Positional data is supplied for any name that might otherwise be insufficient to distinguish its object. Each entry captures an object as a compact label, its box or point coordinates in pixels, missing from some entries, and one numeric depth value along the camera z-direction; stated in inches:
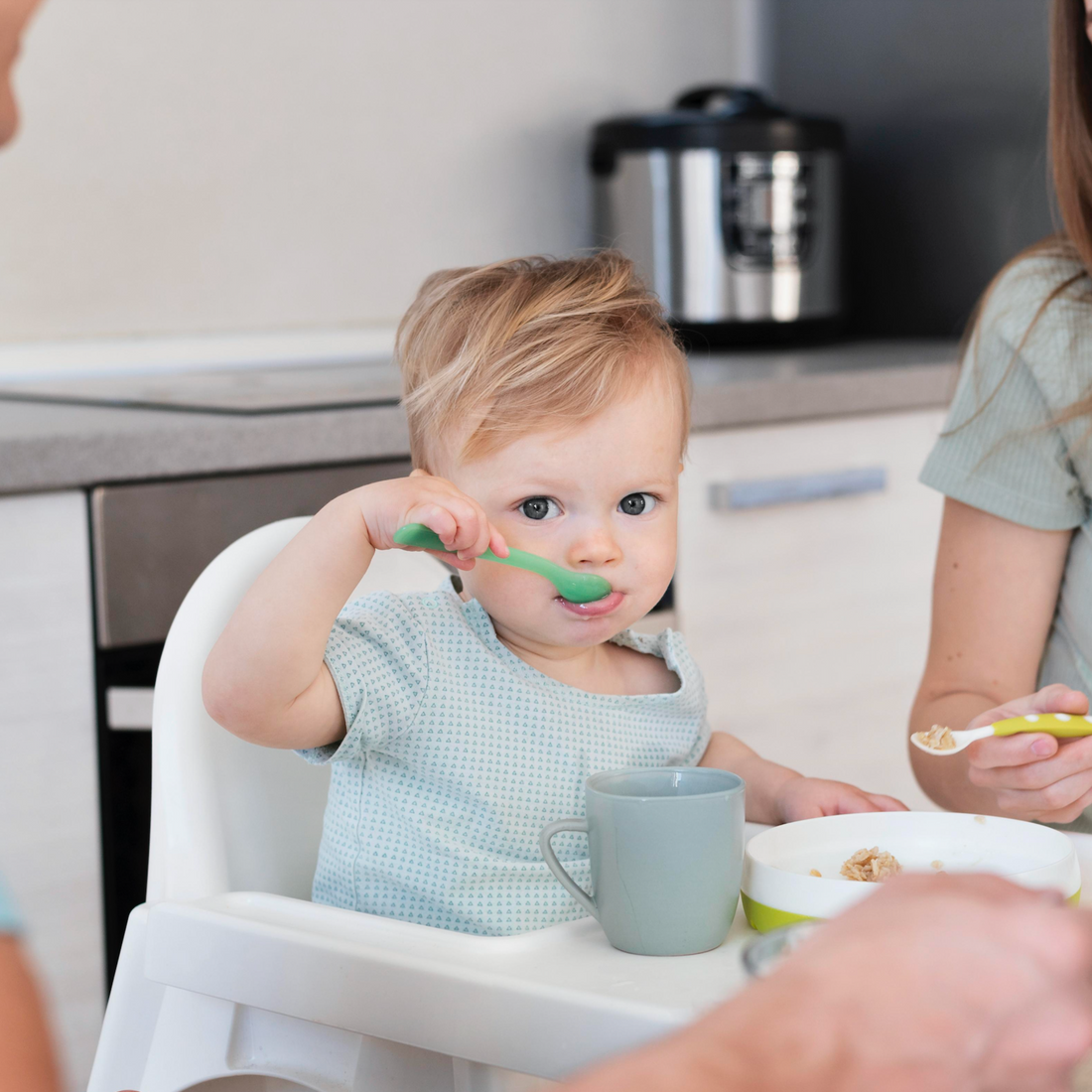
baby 53.7
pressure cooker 92.7
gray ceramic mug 49.1
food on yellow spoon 54.2
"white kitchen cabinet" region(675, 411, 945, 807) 81.8
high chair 47.7
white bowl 50.0
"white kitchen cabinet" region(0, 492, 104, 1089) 67.5
